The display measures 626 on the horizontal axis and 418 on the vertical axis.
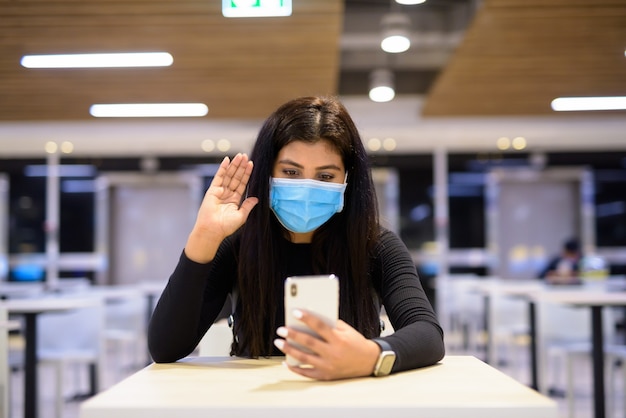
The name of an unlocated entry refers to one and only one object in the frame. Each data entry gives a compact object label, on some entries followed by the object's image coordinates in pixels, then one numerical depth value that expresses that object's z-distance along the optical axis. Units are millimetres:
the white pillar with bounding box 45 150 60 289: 10578
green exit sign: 4129
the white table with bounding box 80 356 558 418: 1060
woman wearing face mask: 1567
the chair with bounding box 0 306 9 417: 3273
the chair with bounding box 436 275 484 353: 7707
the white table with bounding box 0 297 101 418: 3752
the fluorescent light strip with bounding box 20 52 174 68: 5375
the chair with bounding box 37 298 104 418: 4750
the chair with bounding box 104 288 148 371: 6605
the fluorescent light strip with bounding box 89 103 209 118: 7285
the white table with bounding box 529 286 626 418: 3747
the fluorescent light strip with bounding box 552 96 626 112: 7152
